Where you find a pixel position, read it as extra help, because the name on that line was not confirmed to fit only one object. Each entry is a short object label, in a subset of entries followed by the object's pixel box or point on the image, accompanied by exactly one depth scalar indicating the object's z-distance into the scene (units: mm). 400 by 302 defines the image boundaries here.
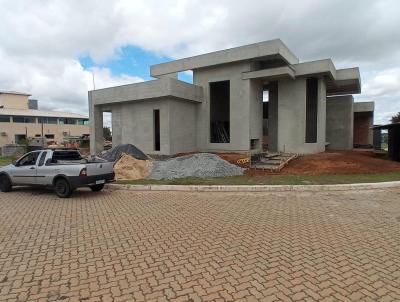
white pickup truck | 9734
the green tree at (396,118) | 52178
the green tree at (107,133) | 71462
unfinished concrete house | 19125
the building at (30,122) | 62000
